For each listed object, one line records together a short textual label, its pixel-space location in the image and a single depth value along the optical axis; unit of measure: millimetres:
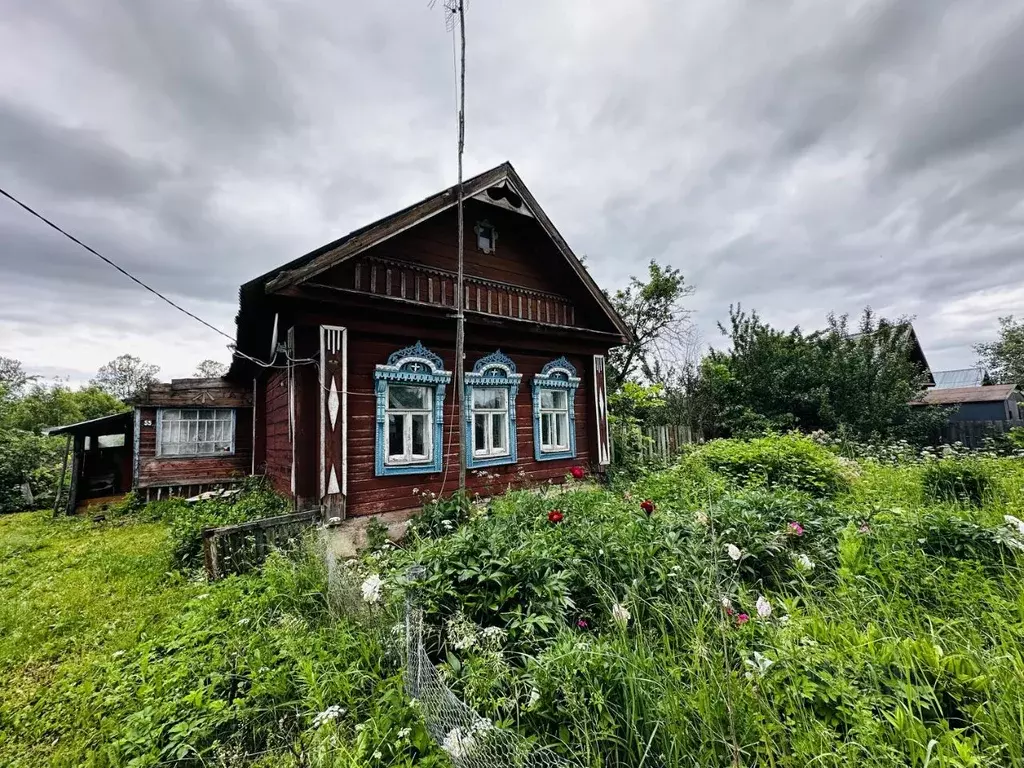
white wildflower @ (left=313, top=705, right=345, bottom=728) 1986
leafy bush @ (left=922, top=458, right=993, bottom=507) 4934
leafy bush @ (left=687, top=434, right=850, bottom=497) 6730
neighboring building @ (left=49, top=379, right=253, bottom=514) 10008
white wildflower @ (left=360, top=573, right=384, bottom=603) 2496
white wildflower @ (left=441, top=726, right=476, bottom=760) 1524
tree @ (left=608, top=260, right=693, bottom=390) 15305
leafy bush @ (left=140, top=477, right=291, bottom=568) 5363
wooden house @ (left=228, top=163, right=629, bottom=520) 5469
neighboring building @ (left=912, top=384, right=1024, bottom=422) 21562
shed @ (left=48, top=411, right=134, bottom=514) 10054
